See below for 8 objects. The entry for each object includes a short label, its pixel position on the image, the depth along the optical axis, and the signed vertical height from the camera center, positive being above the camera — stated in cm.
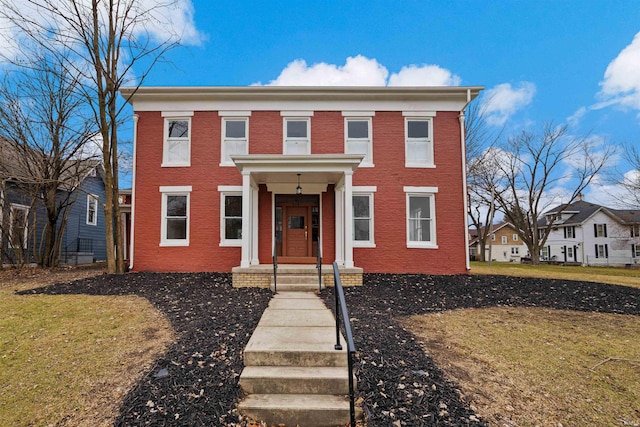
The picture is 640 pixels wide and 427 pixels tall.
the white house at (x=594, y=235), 3525 -7
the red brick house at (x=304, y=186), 1117 +208
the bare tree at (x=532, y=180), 2566 +454
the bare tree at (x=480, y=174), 2411 +502
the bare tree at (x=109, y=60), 1032 +586
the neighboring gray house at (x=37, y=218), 1273 +92
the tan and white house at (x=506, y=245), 5100 -161
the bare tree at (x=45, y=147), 1280 +367
